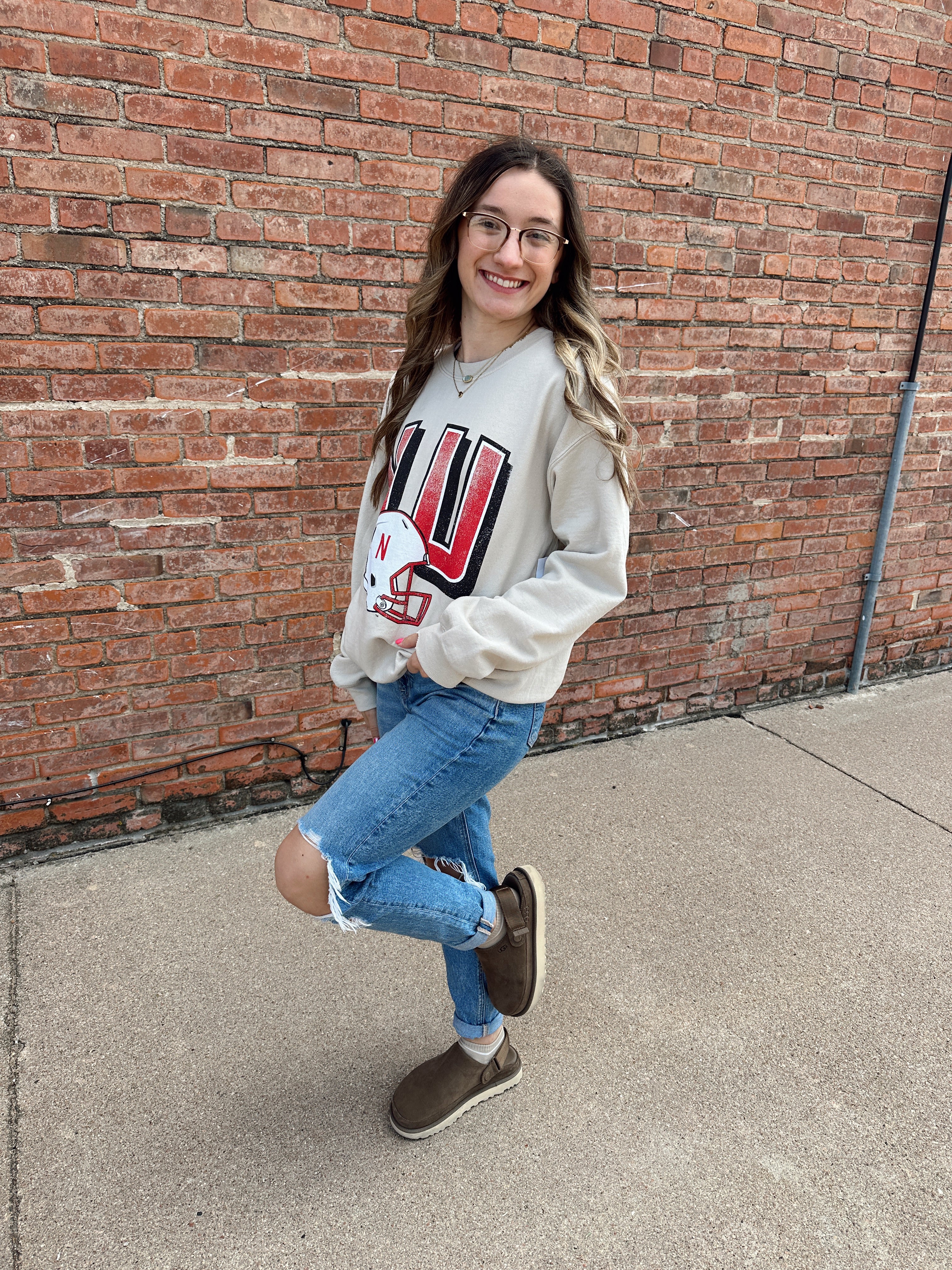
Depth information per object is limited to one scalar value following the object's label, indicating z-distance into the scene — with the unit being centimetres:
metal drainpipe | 377
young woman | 149
